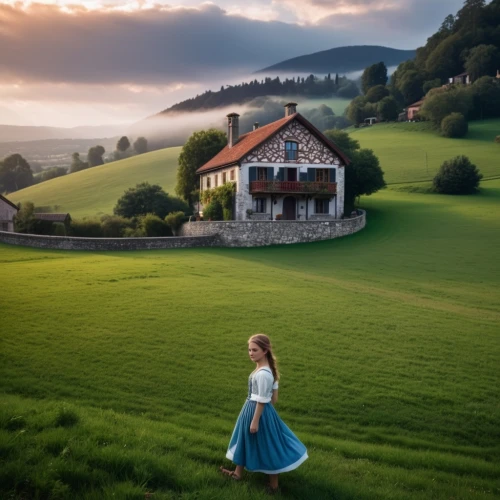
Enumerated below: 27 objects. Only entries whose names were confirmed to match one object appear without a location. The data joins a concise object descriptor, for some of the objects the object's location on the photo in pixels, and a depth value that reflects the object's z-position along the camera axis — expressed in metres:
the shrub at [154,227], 44.34
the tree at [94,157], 152.25
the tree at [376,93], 128.38
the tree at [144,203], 53.97
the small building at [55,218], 44.50
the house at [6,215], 50.91
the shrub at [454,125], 93.75
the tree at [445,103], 99.12
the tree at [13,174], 131.12
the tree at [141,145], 173.38
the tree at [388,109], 118.12
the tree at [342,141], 56.60
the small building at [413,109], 114.88
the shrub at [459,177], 58.84
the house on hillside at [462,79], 126.12
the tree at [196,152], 58.22
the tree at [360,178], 50.66
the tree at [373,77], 140.88
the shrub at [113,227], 45.50
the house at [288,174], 45.19
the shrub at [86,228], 44.41
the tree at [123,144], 171.62
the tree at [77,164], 151.25
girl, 6.39
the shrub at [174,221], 46.19
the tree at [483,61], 122.69
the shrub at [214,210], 47.81
